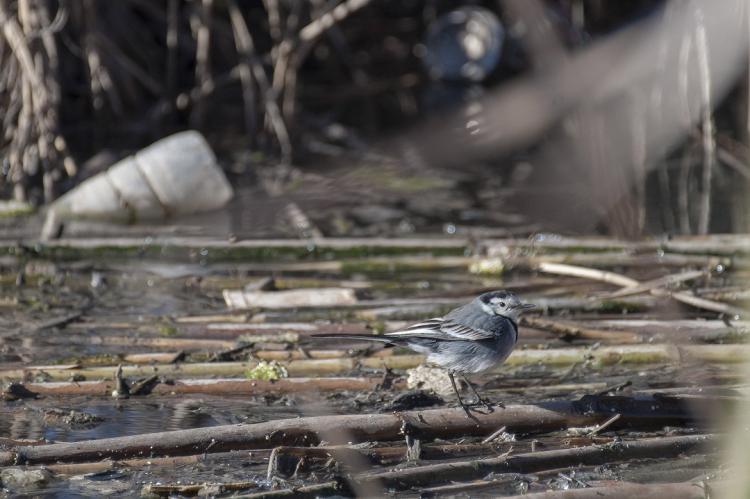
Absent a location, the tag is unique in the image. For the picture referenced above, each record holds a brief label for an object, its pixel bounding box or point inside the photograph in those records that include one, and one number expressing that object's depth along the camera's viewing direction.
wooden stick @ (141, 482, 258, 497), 7.12
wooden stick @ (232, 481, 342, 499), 6.89
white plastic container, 16.09
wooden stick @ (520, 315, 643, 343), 10.65
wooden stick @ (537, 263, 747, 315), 10.97
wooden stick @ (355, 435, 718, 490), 7.30
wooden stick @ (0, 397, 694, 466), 7.54
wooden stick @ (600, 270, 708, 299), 11.66
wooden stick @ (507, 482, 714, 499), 6.66
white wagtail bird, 9.18
